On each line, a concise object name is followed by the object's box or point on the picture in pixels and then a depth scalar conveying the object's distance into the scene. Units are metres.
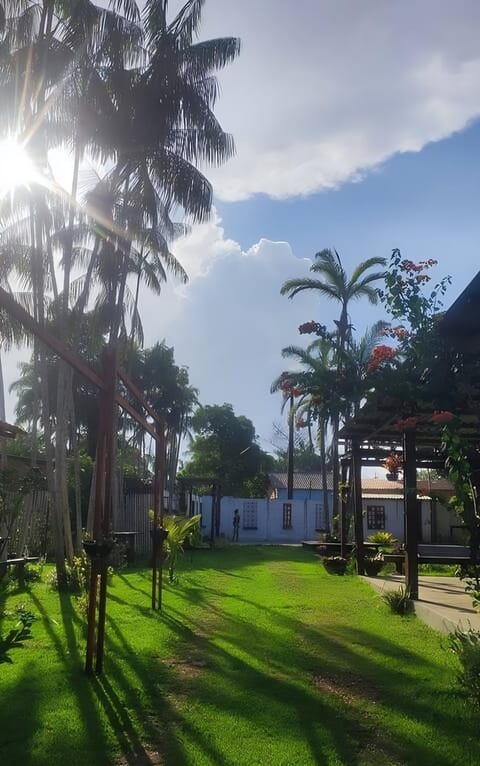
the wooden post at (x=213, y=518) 23.71
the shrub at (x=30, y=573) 11.02
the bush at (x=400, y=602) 8.98
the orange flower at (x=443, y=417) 5.01
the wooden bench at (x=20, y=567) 10.00
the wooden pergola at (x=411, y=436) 5.34
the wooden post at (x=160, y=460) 9.02
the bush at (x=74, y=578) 10.46
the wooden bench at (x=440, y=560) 9.74
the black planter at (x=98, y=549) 5.39
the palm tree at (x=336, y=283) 22.70
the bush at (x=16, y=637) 3.08
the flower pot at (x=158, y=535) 8.86
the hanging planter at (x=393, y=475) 11.20
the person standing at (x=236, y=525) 31.89
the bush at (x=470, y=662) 4.65
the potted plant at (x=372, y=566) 12.98
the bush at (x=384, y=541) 15.45
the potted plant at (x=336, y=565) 13.88
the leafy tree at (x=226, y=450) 46.75
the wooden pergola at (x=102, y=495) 5.38
